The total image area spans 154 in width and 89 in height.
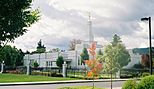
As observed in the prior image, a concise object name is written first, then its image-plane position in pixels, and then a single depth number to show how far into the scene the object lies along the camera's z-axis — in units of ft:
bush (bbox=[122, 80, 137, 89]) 51.84
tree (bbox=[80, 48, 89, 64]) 228.33
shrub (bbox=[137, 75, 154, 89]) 49.44
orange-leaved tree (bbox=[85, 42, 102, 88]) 83.61
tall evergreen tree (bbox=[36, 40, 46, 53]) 471.17
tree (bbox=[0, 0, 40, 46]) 35.50
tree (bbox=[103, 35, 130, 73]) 87.82
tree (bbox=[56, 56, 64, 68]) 231.71
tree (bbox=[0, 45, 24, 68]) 249.53
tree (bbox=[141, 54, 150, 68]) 204.54
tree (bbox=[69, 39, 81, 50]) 429.13
